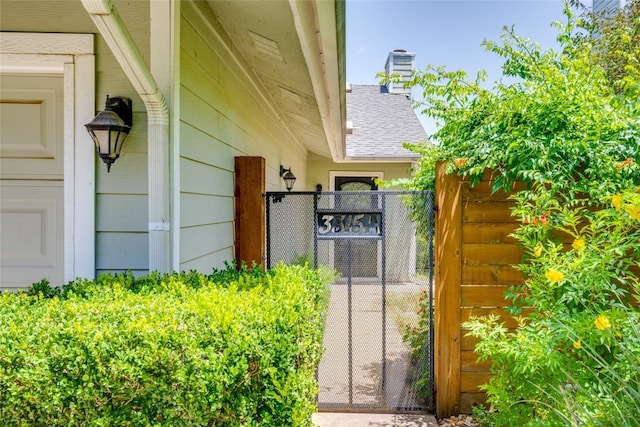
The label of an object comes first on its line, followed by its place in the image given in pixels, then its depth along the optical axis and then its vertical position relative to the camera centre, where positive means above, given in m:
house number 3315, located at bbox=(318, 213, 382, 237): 2.54 -0.09
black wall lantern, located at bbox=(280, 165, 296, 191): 5.25 +0.48
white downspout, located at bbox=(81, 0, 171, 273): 1.82 +0.18
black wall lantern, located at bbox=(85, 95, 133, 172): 1.77 +0.40
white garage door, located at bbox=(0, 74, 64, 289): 1.97 +0.16
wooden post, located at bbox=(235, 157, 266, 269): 2.95 +0.00
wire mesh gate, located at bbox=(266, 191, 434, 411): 2.59 -0.52
